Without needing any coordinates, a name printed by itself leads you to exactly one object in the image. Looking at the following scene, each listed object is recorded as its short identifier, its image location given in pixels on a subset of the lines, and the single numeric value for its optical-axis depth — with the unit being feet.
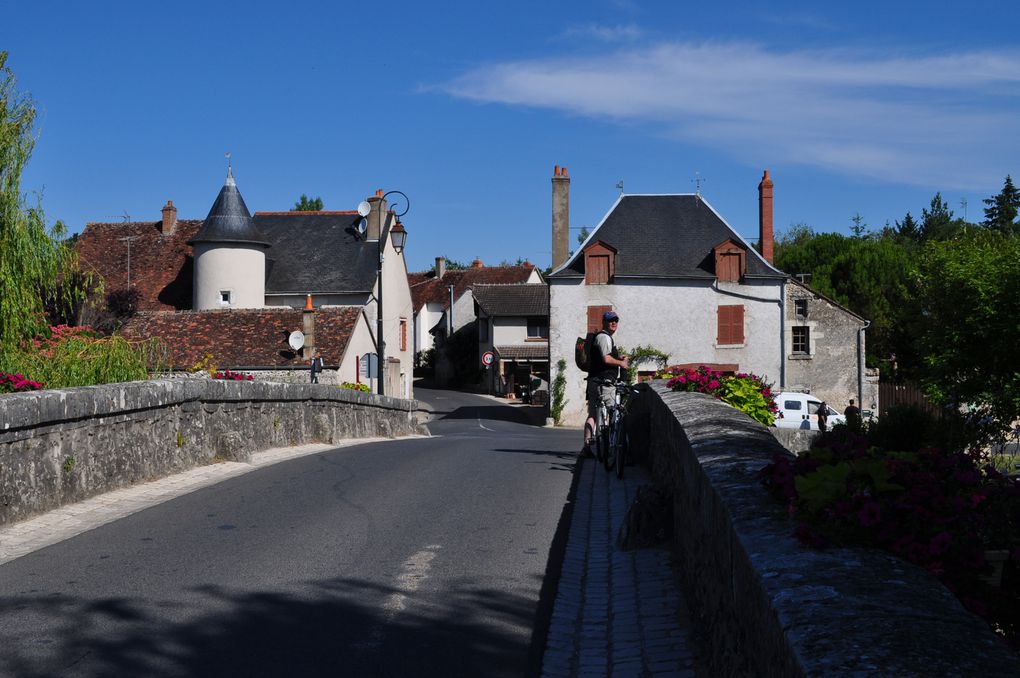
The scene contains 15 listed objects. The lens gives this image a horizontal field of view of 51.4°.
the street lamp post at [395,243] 87.20
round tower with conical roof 147.23
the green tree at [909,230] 325.21
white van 102.78
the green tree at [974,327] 82.12
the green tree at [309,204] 283.18
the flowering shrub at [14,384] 31.27
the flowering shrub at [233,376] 63.22
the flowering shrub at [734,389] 38.70
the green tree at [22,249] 54.85
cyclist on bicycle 37.58
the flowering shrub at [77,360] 42.42
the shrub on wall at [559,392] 144.87
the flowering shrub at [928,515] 10.49
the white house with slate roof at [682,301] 142.82
